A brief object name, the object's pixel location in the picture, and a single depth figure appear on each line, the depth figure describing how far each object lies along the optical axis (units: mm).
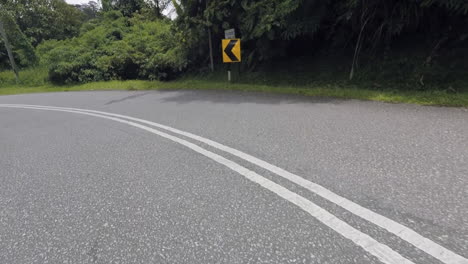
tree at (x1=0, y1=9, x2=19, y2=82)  17344
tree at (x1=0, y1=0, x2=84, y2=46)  29688
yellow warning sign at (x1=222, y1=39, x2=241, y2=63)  8609
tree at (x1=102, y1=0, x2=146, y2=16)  25031
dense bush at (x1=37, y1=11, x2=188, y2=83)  13299
